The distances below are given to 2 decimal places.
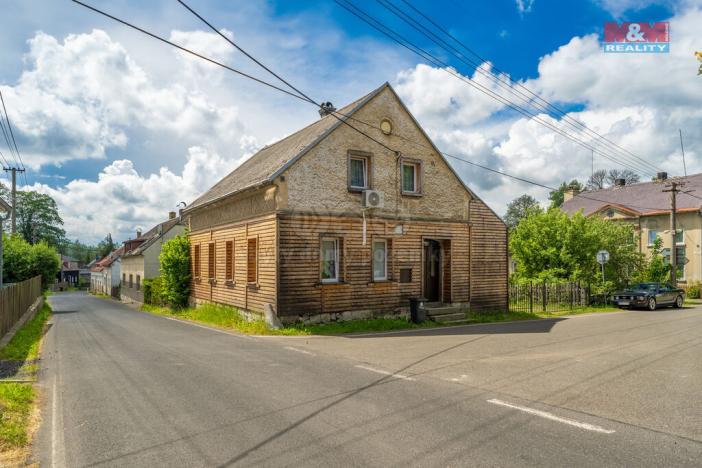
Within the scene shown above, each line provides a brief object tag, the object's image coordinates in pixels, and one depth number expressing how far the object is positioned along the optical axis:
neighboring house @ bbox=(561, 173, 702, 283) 37.16
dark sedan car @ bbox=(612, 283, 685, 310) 23.78
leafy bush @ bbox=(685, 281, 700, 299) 34.00
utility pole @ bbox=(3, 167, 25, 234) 37.36
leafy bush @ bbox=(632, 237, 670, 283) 32.06
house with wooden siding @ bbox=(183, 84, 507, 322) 14.59
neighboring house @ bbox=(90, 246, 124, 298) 53.25
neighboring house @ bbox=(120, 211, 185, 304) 36.81
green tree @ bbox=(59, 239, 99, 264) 155.00
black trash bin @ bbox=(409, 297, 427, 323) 16.27
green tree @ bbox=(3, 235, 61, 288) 27.05
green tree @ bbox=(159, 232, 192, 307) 23.38
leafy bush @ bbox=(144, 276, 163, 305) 27.68
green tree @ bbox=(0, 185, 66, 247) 71.69
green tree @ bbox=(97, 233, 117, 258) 92.36
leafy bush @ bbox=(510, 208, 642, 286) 27.47
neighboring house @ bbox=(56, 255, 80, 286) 89.31
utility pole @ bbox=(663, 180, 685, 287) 31.03
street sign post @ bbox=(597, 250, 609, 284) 24.09
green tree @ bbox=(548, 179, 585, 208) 78.62
